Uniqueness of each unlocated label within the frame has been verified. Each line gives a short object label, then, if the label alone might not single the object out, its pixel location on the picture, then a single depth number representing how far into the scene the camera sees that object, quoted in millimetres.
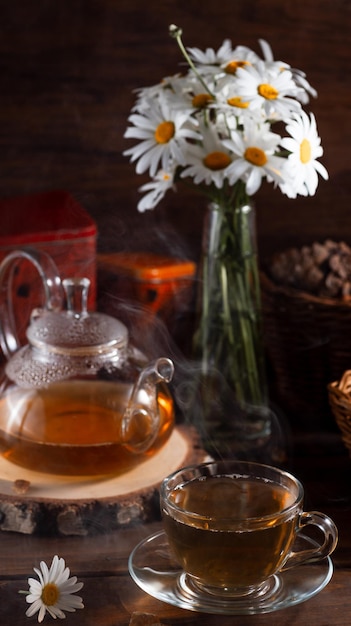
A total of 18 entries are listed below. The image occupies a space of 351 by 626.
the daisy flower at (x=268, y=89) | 1255
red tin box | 1381
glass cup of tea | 1041
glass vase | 1338
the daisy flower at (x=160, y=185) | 1304
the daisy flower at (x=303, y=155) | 1249
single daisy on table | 1053
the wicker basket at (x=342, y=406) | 1203
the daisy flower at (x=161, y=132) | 1284
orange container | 1459
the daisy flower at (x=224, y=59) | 1290
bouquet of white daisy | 1258
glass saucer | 1042
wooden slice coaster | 1155
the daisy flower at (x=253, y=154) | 1256
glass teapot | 1183
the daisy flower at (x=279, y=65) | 1296
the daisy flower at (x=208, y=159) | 1277
